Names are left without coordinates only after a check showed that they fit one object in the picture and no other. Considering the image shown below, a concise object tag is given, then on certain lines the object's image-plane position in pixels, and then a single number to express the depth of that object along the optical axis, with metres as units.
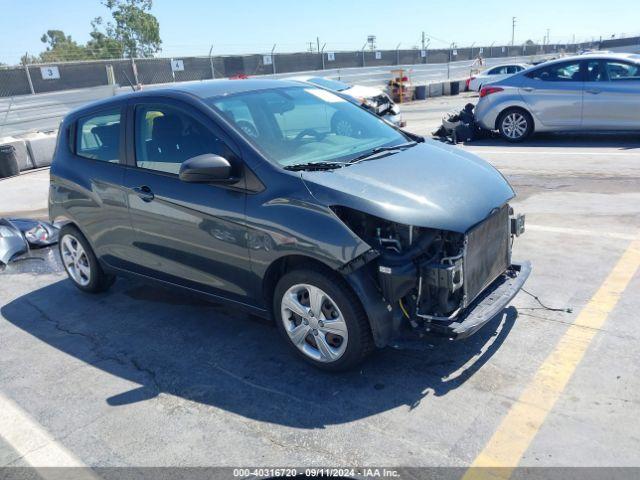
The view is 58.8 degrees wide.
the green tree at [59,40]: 86.26
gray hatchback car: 3.41
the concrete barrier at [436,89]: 24.88
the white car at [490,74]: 24.94
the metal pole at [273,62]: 28.53
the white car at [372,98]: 13.33
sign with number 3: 21.58
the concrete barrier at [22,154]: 13.09
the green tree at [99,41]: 63.84
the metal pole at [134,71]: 23.55
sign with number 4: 24.84
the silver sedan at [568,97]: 10.16
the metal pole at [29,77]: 20.67
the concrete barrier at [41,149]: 13.41
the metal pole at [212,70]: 26.27
